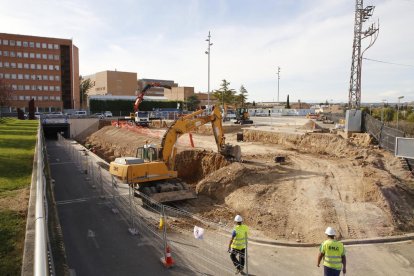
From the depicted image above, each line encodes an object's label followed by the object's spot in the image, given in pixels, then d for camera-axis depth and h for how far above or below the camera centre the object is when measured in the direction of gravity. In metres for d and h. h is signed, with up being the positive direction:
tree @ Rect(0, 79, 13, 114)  47.77 +1.99
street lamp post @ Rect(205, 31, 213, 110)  47.89 +9.10
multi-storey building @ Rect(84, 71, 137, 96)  113.06 +9.06
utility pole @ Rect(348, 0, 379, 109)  38.35 +8.30
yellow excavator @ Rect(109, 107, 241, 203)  16.34 -2.79
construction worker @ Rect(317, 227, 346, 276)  8.24 -3.39
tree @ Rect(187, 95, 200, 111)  99.69 +2.48
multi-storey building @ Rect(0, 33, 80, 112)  81.25 +9.55
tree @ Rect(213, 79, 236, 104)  82.19 +4.01
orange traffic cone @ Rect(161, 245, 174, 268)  10.30 -4.38
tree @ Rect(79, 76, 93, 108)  109.80 +6.84
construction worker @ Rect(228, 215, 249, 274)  9.63 -3.67
